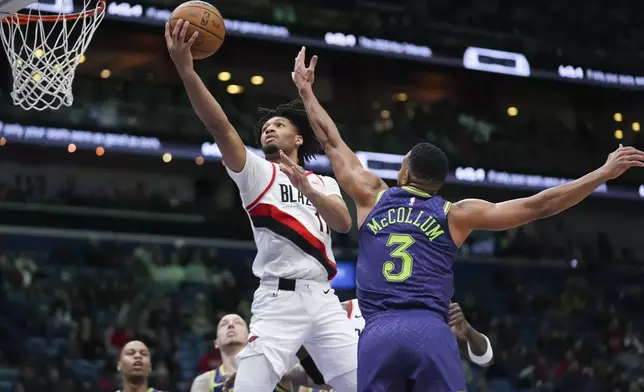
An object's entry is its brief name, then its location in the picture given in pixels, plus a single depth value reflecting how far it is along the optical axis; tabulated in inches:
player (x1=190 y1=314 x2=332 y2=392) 321.7
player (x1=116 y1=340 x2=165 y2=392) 330.6
